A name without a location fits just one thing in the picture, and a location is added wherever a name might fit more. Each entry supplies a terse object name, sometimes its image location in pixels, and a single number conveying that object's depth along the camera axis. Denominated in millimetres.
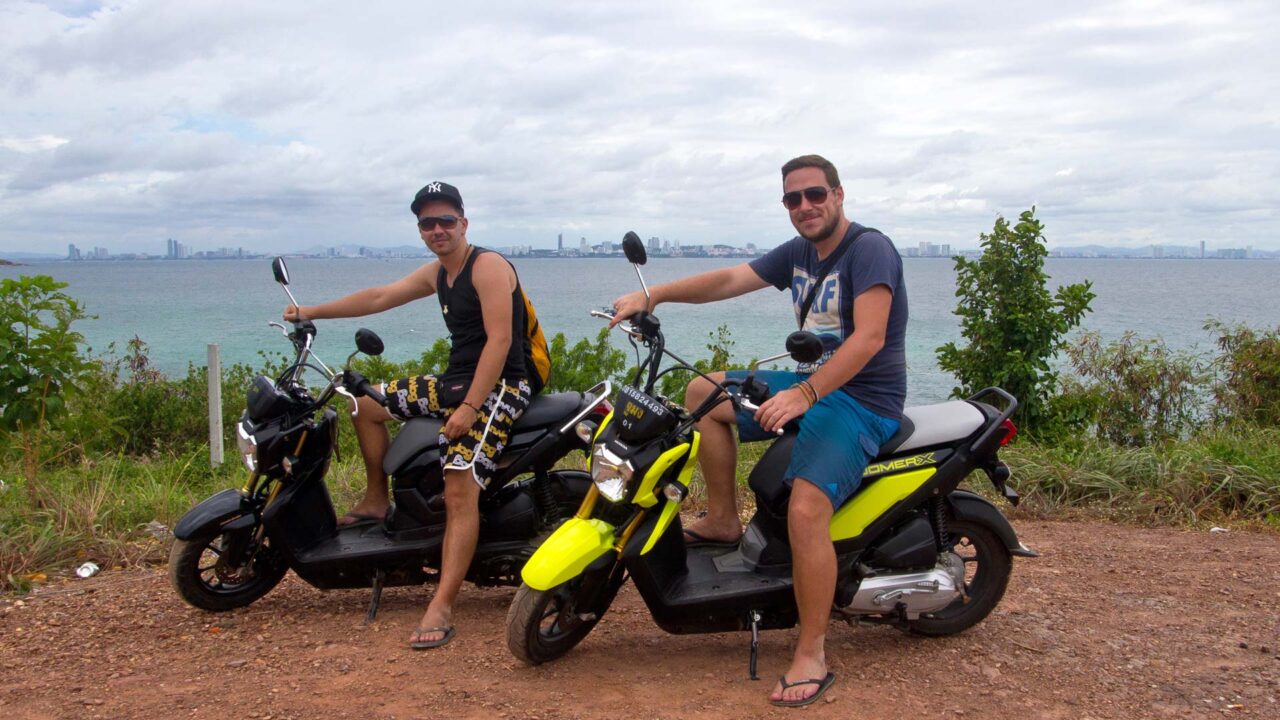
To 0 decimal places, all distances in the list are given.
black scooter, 4387
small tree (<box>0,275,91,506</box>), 5793
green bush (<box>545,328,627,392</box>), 10922
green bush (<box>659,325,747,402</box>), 11156
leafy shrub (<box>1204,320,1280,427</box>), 9609
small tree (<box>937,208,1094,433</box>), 8305
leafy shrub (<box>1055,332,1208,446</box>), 9727
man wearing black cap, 4316
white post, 8070
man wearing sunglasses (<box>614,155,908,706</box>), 3654
